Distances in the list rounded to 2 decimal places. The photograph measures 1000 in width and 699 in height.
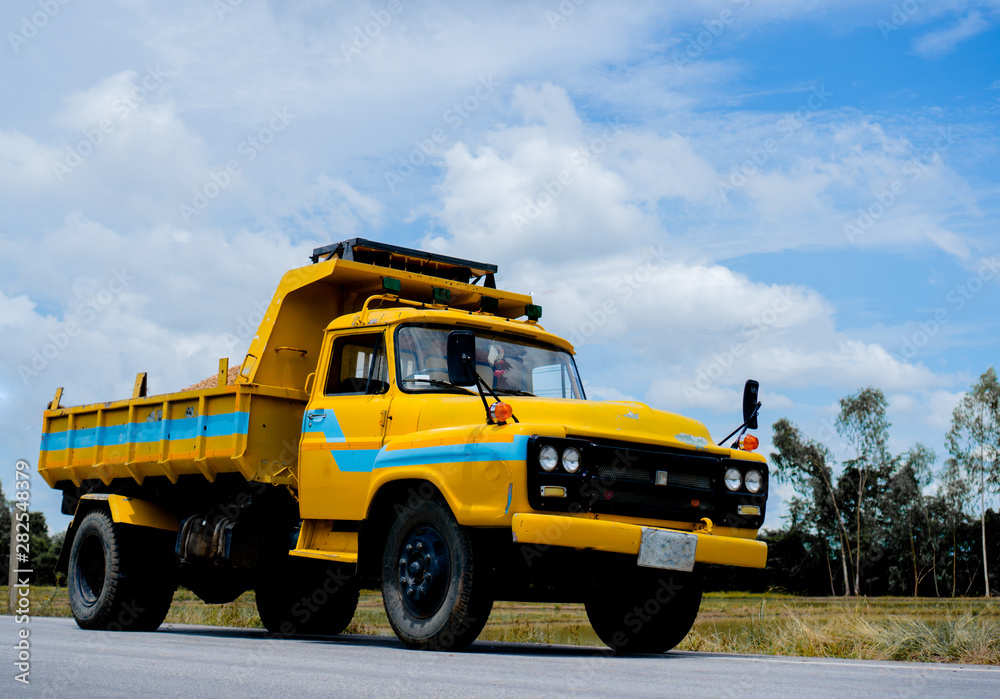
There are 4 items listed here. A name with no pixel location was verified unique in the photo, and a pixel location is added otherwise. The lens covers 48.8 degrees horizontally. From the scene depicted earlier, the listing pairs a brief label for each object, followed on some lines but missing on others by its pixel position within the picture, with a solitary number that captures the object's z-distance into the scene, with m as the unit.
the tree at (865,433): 58.19
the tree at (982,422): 54.78
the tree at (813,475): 62.53
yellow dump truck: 7.95
